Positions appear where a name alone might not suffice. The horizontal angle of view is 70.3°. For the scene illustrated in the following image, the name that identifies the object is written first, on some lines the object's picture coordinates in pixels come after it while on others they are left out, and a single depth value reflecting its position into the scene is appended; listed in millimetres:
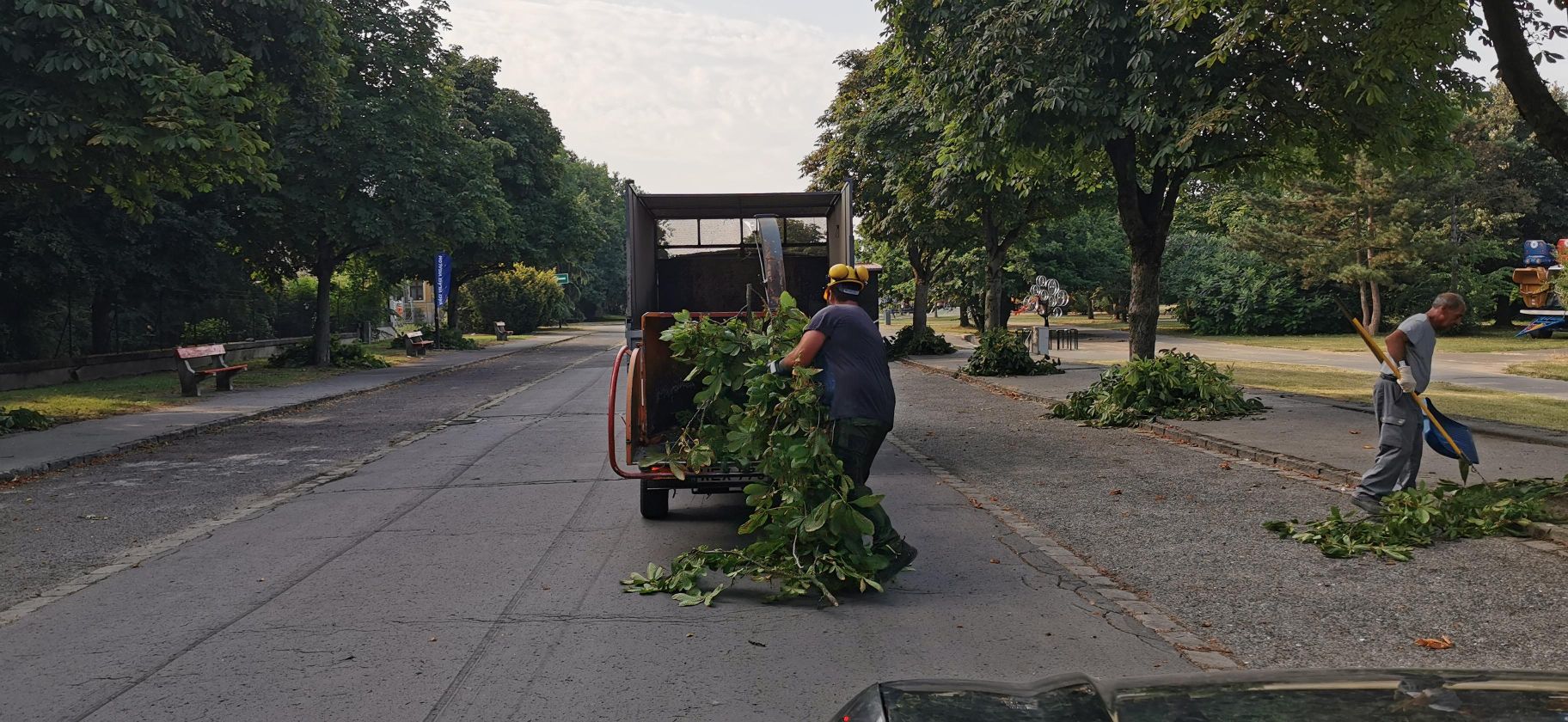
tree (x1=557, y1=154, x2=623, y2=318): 91062
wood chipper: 13414
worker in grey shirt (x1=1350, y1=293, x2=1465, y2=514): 8125
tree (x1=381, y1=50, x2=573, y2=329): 42719
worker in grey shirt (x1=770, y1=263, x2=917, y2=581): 6648
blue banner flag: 39250
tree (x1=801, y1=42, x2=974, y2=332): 23688
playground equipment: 37938
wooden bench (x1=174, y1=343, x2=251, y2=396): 21581
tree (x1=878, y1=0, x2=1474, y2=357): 13320
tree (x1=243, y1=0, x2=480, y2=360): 26219
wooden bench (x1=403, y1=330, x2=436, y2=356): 37094
